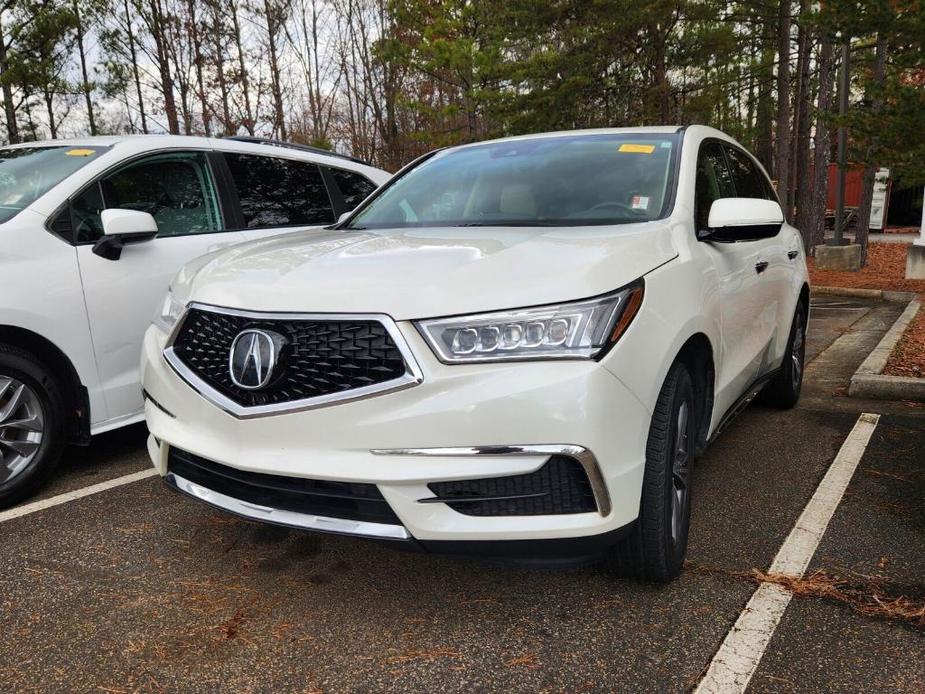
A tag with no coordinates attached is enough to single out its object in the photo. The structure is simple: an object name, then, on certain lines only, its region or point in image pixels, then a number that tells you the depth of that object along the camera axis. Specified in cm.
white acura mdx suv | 213
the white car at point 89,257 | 348
